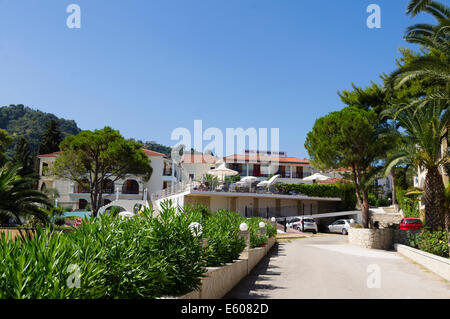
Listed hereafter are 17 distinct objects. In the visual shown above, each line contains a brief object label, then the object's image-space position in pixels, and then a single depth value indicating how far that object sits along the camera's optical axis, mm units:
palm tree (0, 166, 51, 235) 15430
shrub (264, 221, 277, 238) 19556
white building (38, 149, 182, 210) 51750
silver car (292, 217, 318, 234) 33594
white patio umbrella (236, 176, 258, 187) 38912
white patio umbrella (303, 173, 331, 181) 41094
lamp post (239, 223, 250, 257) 10758
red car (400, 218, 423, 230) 21830
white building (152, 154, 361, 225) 37344
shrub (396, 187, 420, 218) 27578
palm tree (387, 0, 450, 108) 13781
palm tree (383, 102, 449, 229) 16188
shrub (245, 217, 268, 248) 13630
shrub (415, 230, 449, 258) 13430
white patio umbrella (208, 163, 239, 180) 39656
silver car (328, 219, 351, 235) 33000
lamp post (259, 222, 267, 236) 16444
